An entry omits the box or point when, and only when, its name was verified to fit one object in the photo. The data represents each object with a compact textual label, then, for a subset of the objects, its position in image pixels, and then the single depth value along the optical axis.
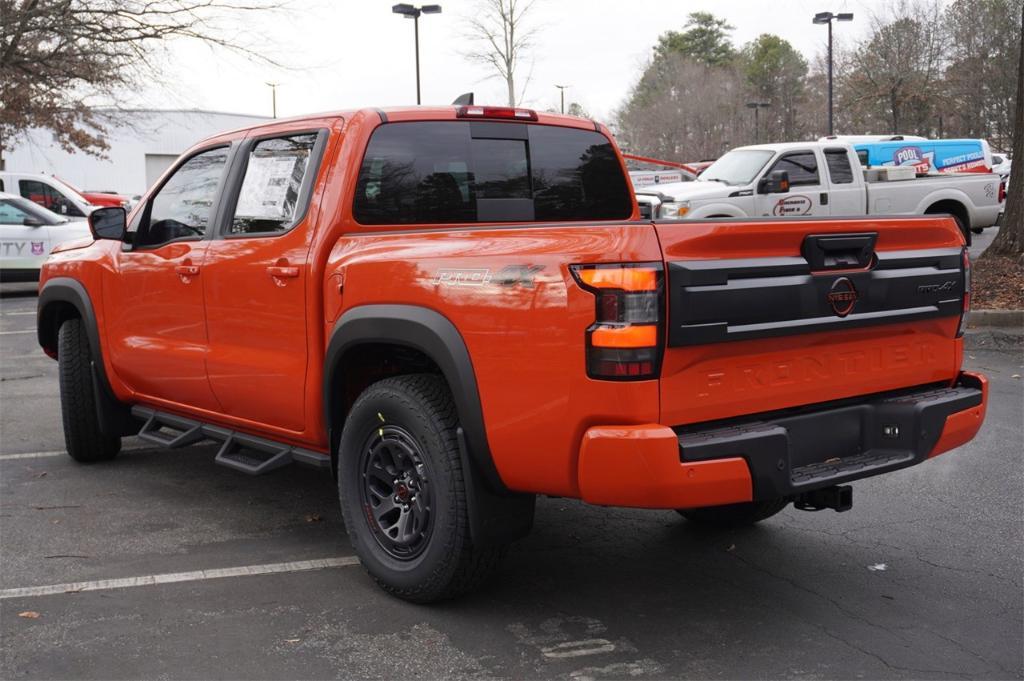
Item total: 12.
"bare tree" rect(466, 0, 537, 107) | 37.25
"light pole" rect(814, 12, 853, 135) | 35.28
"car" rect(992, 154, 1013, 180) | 32.24
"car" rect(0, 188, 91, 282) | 17.00
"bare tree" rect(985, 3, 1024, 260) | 13.04
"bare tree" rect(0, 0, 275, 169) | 20.72
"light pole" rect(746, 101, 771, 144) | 53.55
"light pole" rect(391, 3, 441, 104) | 34.91
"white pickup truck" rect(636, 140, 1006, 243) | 15.66
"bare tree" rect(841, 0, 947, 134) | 42.12
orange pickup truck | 3.36
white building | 55.41
